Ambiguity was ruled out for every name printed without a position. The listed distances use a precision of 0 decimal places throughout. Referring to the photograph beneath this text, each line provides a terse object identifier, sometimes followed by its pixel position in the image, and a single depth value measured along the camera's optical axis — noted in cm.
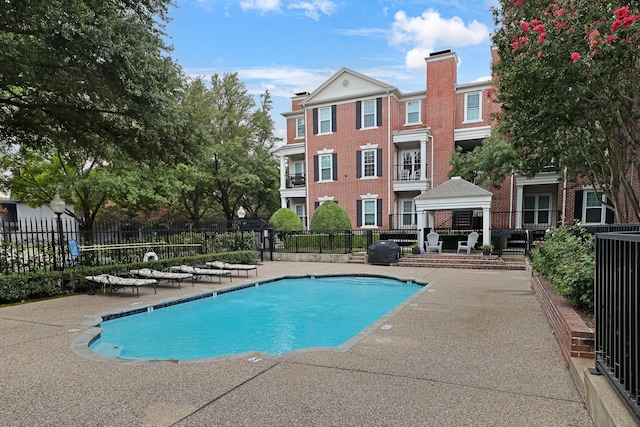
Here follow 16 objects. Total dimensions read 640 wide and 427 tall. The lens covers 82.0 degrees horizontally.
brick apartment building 2084
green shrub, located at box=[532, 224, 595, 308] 467
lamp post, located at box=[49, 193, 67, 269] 987
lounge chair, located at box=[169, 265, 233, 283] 1198
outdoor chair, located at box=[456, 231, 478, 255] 1656
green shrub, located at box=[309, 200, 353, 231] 1969
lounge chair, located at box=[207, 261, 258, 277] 1323
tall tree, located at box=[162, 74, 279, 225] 2706
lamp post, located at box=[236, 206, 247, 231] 1796
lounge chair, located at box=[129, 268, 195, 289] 1084
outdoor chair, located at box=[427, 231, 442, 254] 1730
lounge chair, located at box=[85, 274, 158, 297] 949
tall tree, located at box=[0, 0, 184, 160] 701
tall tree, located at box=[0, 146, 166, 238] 1867
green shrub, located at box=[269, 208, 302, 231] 2097
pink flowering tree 604
